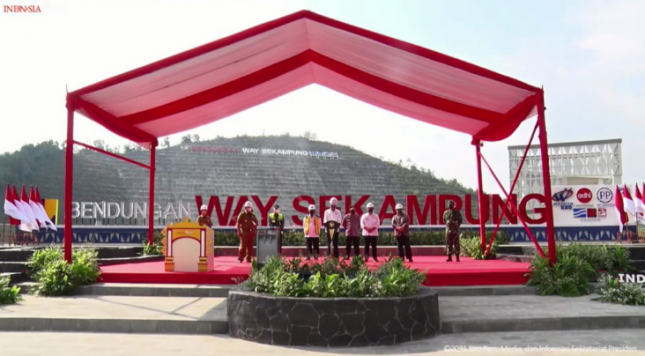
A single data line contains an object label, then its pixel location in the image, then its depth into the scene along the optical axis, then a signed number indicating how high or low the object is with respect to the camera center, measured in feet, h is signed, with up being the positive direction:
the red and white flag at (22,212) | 62.85 +2.47
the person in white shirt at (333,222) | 37.47 +0.29
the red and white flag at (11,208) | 61.82 +2.95
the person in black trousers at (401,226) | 34.81 -0.11
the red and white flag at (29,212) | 63.55 +2.48
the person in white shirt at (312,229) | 37.35 -0.22
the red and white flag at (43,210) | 66.18 +2.77
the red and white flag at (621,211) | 67.46 +1.25
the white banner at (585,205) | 70.28 +2.29
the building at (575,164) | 81.25 +9.66
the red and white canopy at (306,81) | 25.36 +8.49
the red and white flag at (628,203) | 66.80 +2.30
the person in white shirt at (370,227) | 35.17 -0.15
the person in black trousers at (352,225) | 36.27 +0.02
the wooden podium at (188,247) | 30.76 -1.16
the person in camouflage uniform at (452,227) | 36.09 -0.26
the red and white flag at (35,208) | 65.10 +3.06
